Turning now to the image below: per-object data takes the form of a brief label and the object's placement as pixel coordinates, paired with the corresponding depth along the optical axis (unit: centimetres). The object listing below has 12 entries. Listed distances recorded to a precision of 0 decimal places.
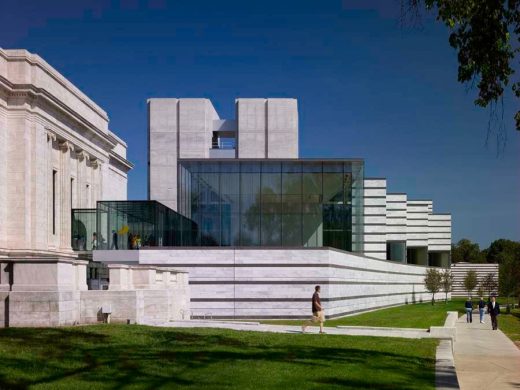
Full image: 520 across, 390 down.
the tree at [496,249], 16425
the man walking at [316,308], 2612
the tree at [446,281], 9344
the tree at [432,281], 8706
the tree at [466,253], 16925
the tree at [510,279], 8350
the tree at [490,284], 10999
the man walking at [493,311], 3978
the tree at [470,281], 10495
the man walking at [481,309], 4894
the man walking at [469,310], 4872
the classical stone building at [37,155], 4731
